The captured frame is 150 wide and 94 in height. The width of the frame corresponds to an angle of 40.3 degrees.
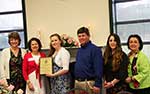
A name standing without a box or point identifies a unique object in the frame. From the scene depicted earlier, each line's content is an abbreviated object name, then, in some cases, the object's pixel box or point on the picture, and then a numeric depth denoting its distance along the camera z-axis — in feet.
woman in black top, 8.36
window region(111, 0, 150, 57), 11.56
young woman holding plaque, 9.00
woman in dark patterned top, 9.27
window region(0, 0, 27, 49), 13.47
